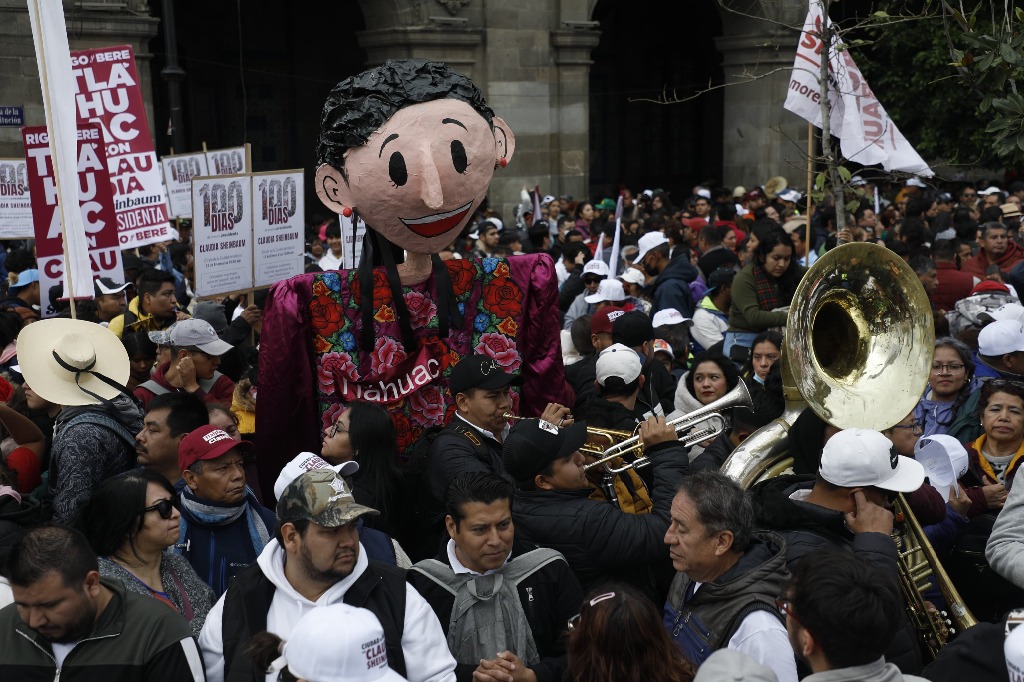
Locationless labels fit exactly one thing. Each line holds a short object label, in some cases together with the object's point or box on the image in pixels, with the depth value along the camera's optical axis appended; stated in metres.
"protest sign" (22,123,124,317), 7.81
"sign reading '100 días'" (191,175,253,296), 7.79
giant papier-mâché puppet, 4.99
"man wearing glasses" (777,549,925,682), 2.82
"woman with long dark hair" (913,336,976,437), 5.86
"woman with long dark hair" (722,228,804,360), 7.49
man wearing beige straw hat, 4.54
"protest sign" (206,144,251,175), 11.12
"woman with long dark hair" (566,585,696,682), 3.06
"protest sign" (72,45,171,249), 8.76
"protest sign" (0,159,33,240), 9.62
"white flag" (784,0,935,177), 7.86
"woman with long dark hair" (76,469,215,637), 3.72
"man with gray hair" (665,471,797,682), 3.29
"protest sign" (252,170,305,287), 8.19
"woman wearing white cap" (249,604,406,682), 2.72
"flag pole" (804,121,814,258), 6.99
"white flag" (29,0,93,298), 5.36
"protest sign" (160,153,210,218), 11.11
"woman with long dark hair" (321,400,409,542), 4.42
